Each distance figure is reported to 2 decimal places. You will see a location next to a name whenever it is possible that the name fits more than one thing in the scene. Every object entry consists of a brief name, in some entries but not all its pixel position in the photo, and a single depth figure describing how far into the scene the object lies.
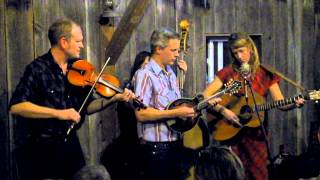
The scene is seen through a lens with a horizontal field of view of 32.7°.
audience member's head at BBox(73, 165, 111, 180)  4.07
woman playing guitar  6.00
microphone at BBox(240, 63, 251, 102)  5.66
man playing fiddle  4.97
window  7.09
